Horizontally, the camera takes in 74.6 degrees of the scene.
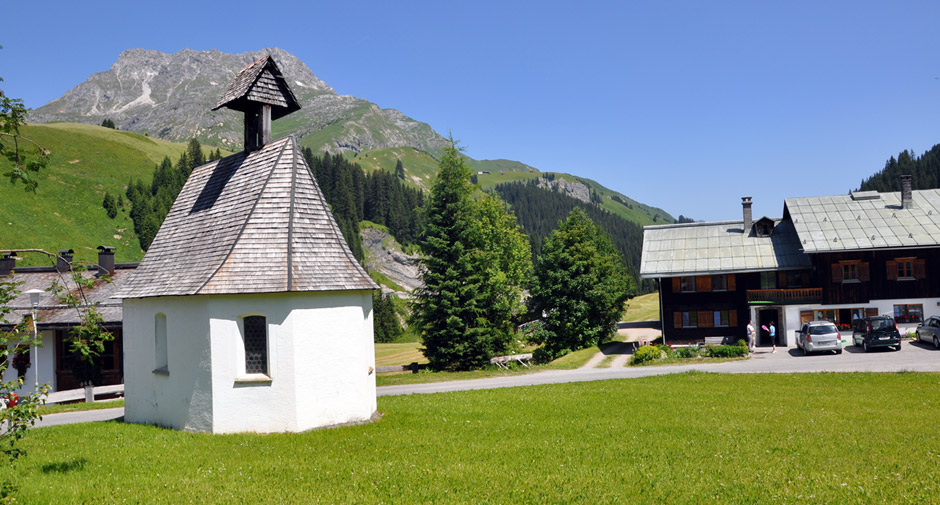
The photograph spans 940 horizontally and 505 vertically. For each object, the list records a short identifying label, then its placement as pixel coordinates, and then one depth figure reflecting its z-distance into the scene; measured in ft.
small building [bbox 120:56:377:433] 54.29
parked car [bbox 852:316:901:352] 106.63
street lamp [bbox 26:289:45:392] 84.99
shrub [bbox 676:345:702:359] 117.58
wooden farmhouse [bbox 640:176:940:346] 130.62
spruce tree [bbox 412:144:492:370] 125.90
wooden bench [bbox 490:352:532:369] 126.41
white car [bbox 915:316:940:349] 106.32
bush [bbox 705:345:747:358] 114.83
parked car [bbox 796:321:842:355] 107.76
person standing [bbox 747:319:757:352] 122.11
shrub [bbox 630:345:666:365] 118.01
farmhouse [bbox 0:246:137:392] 98.02
